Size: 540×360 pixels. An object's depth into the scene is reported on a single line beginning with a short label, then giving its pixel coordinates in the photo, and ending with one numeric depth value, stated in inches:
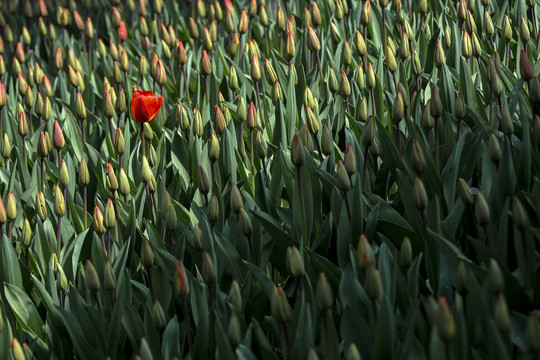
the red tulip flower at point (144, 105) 122.4
